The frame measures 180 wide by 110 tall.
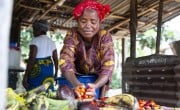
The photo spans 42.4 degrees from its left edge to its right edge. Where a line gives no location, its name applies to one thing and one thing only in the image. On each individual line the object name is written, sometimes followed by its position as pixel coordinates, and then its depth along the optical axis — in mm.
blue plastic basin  1768
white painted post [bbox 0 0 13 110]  415
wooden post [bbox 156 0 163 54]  3645
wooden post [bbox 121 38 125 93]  3718
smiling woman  1717
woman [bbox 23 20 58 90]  2857
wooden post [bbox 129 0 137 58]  3844
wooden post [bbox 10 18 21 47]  5277
